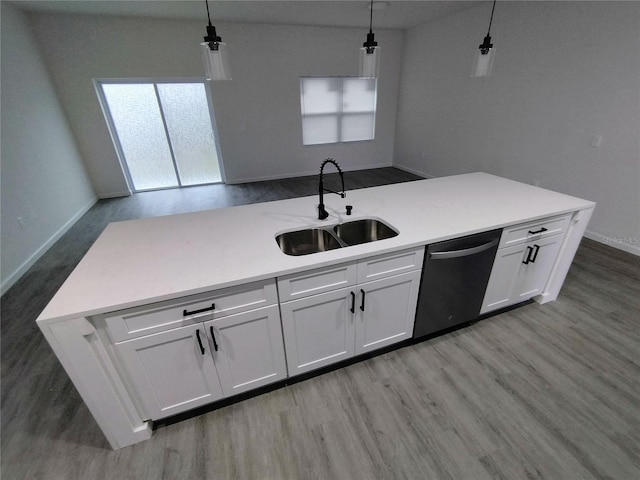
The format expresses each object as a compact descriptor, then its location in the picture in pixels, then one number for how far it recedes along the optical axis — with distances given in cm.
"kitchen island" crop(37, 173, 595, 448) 112
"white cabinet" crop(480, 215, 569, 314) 183
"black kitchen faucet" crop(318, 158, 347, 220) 173
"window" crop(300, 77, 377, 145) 557
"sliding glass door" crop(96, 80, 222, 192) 471
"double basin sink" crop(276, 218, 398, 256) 171
